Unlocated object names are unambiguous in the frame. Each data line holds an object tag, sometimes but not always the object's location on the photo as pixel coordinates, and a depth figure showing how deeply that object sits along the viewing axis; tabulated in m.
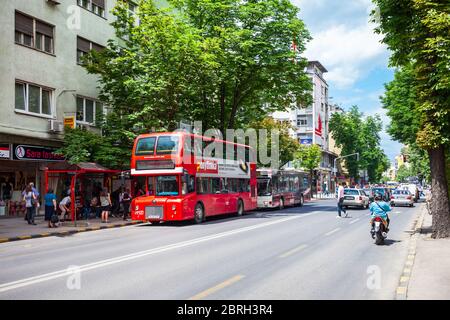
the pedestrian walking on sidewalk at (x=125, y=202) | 23.40
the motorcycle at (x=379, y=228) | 12.96
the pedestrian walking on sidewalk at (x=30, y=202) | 19.55
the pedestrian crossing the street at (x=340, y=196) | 23.22
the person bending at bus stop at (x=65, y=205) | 21.14
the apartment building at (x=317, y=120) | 79.12
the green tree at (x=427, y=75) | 13.23
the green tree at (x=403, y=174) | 179.06
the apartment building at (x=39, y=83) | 21.75
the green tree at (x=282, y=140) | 46.28
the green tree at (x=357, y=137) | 76.88
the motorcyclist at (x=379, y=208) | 13.03
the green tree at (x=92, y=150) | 22.72
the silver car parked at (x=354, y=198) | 31.55
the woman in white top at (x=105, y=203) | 21.64
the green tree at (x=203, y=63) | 24.03
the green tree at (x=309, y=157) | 55.62
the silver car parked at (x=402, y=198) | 35.56
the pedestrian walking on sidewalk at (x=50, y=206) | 19.02
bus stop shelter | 20.67
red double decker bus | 19.67
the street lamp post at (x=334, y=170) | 93.41
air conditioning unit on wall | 23.94
